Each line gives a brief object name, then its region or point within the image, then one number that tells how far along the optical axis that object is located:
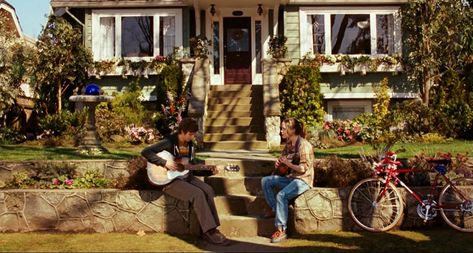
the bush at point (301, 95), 12.36
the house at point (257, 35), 14.50
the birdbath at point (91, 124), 9.12
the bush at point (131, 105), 12.78
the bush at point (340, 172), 6.23
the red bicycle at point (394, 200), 5.85
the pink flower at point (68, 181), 6.44
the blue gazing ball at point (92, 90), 9.34
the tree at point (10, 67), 12.41
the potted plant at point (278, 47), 13.70
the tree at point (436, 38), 13.36
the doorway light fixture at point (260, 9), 14.76
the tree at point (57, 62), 13.59
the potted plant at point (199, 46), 13.49
